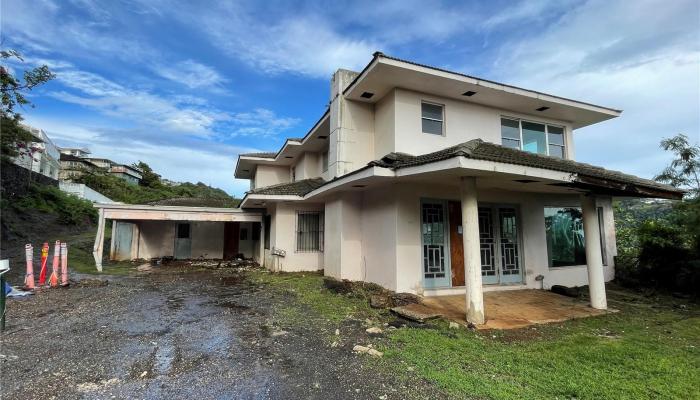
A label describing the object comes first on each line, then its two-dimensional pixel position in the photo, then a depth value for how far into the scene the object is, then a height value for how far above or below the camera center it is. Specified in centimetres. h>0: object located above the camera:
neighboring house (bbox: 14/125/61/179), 2225 +709
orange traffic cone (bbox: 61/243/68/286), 940 -82
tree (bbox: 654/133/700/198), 975 +215
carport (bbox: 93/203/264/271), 1811 -15
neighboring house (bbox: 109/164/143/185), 5119 +1036
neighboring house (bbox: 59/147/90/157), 6216 +1635
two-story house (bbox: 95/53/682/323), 668 +116
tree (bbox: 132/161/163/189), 4741 +879
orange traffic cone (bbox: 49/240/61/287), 923 -98
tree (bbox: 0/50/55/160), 1156 +575
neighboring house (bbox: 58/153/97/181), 3775 +876
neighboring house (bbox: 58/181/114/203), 3120 +452
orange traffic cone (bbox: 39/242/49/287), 926 -99
